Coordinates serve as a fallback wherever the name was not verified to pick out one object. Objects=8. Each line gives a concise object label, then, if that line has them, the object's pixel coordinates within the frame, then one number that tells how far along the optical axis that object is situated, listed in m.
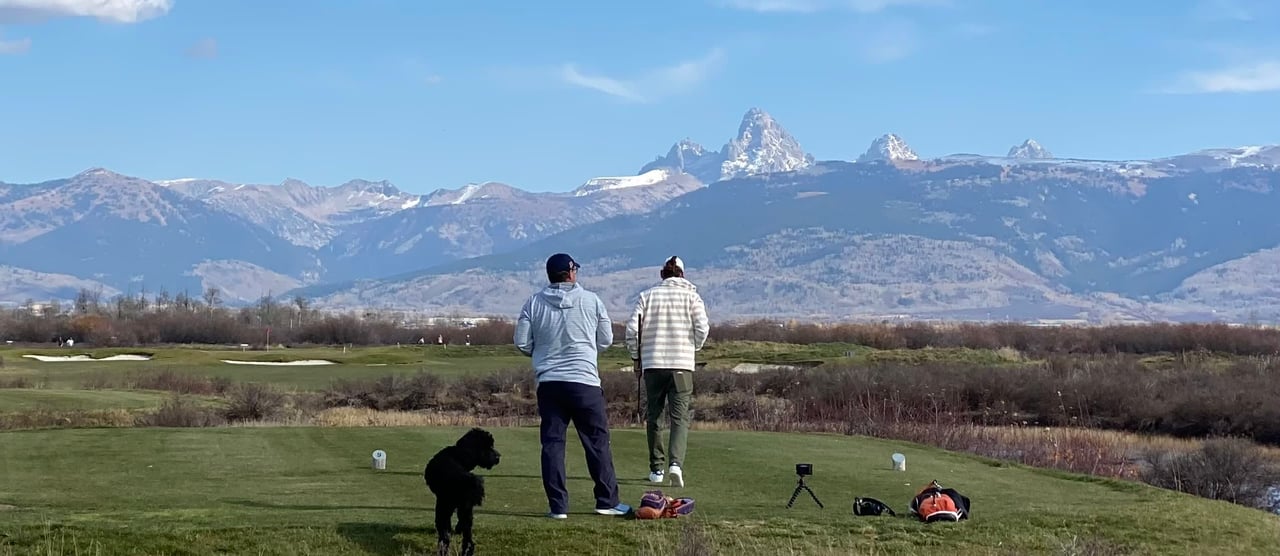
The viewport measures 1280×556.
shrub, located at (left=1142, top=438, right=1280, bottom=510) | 23.28
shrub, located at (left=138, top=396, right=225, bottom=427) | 29.34
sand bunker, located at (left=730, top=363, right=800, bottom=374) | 60.91
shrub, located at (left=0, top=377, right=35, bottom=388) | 43.67
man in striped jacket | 15.43
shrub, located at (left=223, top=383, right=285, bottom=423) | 33.31
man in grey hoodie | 13.21
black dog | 12.15
